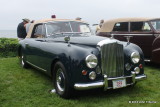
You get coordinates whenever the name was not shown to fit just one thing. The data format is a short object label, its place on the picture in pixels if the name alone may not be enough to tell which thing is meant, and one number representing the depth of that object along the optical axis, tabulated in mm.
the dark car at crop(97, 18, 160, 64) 8080
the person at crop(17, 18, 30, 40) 11486
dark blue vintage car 4875
